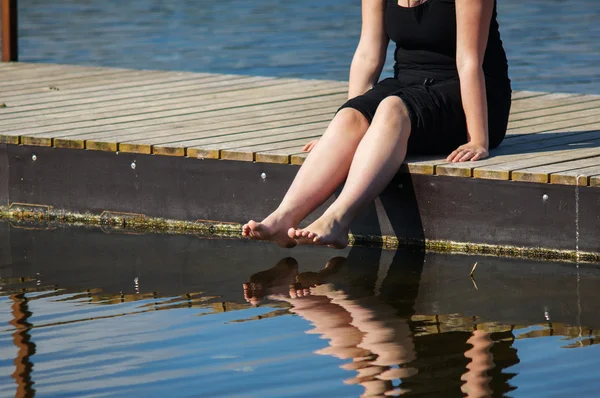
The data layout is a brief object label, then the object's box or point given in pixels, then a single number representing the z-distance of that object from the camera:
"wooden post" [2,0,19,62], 13.75
